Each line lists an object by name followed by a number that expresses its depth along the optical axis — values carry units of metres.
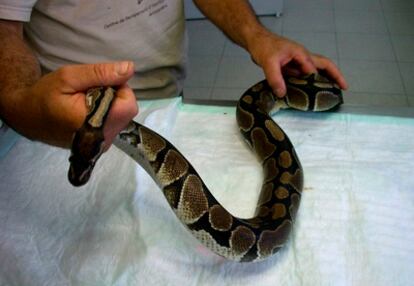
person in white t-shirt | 0.75
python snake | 0.90
